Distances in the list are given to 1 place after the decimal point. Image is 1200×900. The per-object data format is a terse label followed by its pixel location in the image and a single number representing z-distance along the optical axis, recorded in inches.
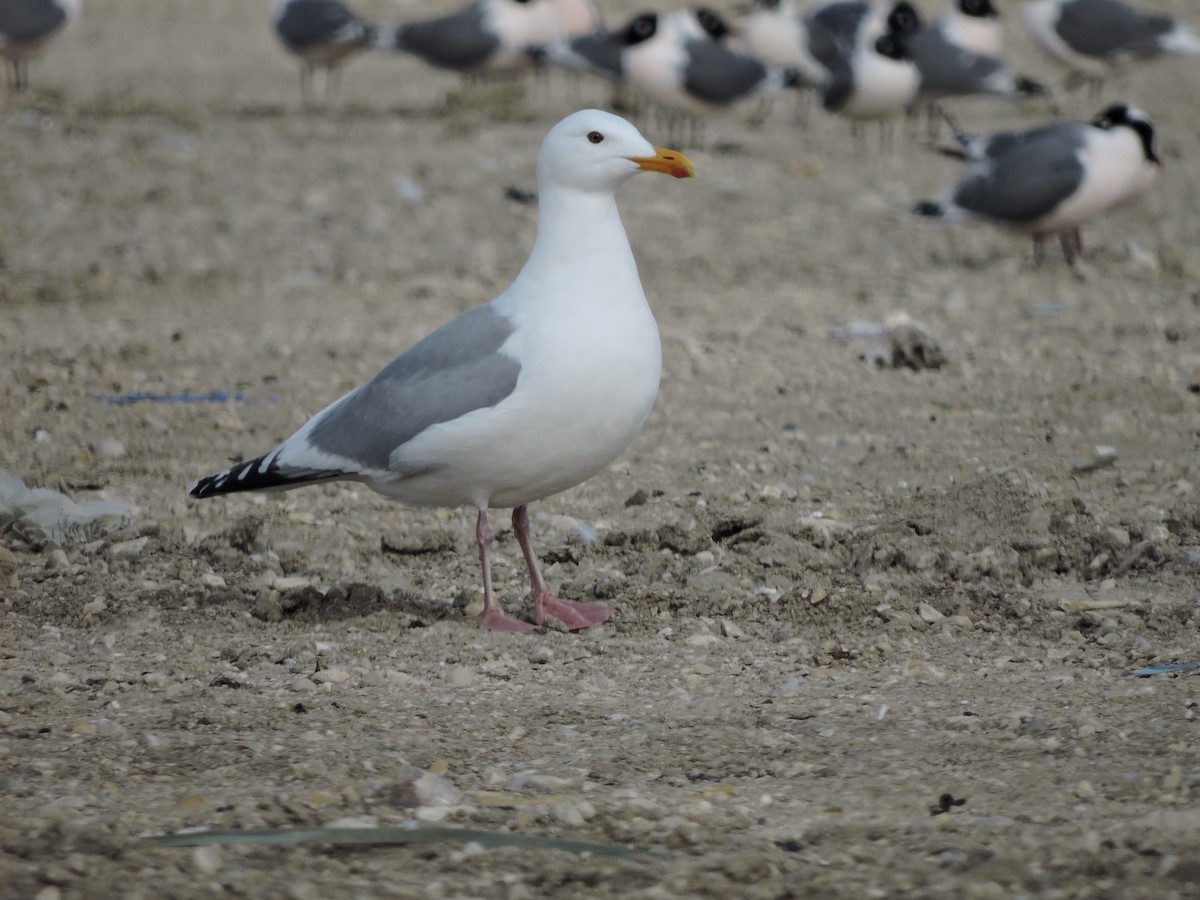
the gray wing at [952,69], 1234.6
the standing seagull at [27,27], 1282.0
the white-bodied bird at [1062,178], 828.0
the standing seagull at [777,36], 1412.4
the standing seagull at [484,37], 1363.2
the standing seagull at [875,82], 1193.4
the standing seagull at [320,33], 1357.0
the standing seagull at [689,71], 1209.4
